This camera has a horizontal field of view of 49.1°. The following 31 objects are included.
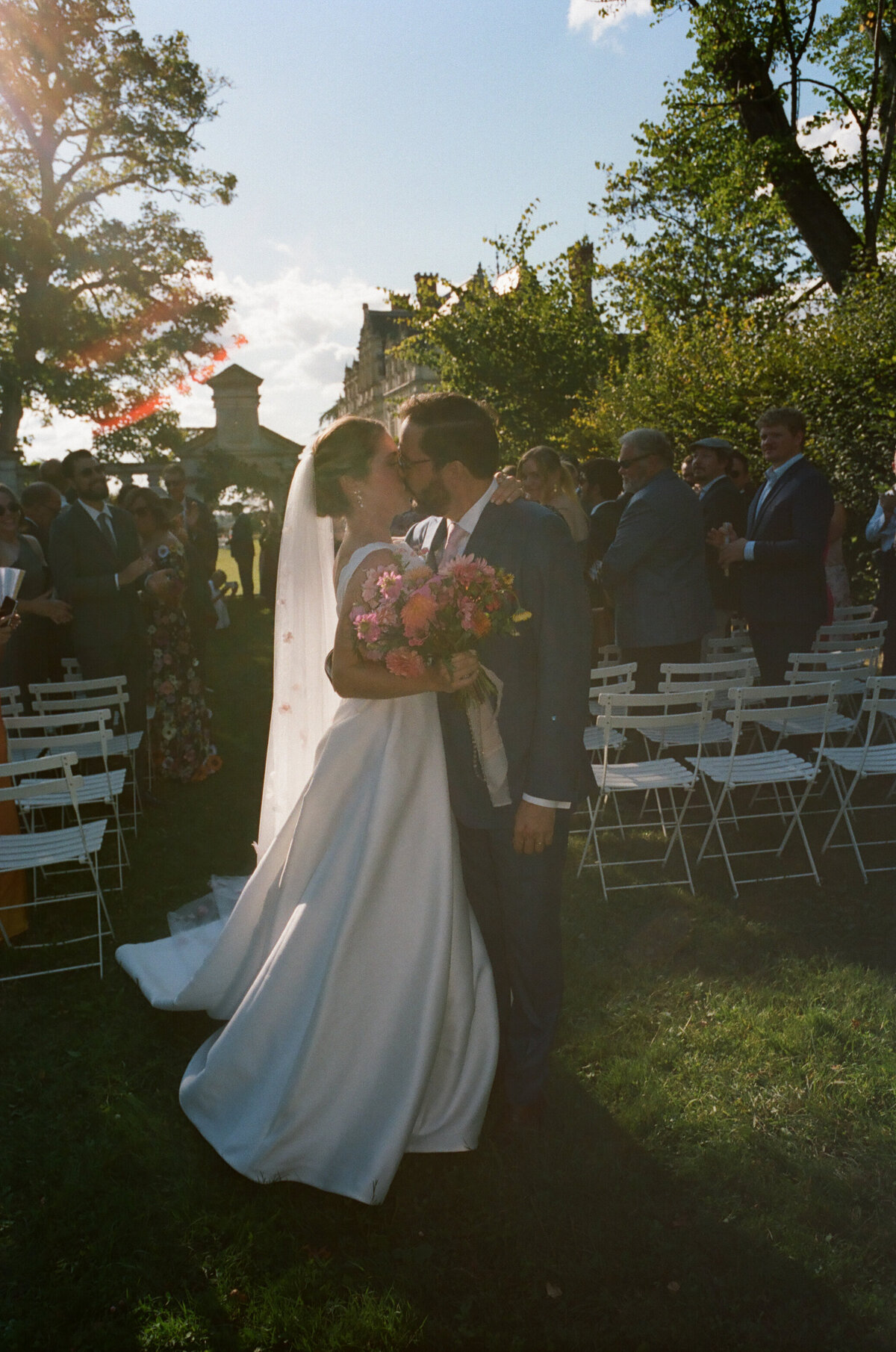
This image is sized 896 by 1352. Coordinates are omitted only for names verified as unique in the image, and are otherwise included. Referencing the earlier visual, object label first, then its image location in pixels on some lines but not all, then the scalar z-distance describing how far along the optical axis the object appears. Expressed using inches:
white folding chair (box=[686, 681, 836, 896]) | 198.8
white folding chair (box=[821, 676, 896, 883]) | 197.9
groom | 119.4
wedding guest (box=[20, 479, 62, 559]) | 326.0
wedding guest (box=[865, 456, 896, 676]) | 279.4
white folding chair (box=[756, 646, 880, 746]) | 232.7
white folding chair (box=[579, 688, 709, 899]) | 199.5
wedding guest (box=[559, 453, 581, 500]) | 312.0
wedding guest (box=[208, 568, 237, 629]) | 567.2
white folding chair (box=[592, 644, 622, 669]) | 318.2
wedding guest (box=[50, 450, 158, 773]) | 281.1
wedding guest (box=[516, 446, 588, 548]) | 267.6
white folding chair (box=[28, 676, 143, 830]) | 249.0
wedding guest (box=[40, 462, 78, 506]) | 355.9
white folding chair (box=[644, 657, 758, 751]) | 211.3
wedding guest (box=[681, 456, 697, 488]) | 331.0
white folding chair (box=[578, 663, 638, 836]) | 226.2
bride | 119.3
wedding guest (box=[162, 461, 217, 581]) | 341.7
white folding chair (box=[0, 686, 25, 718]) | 225.9
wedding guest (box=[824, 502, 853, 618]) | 350.0
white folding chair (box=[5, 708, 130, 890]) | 199.3
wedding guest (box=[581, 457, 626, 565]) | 306.0
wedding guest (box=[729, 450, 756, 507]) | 317.4
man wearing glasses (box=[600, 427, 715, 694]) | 242.4
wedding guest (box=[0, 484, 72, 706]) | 267.1
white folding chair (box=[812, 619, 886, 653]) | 284.0
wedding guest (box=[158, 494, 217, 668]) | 310.7
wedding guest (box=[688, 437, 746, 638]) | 298.2
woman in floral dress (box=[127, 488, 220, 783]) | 290.0
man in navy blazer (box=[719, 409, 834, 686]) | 243.9
